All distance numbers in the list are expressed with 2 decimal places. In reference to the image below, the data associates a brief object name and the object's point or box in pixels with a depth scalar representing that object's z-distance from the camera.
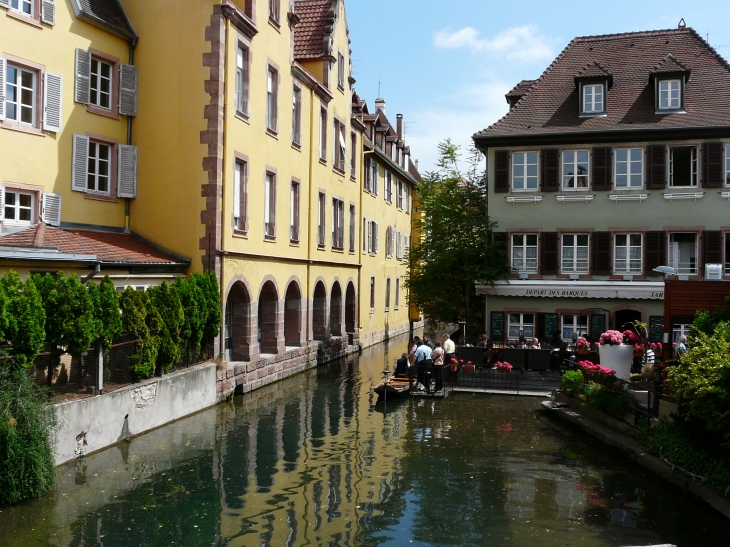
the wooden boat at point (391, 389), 21.56
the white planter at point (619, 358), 18.42
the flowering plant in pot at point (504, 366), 23.14
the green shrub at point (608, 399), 16.44
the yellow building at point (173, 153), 18.84
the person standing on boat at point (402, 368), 23.71
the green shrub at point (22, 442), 11.19
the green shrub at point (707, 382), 11.32
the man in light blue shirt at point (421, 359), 22.64
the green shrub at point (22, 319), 12.59
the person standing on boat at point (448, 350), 24.59
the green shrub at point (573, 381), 19.17
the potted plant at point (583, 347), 23.42
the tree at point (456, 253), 29.20
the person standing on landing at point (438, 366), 22.45
